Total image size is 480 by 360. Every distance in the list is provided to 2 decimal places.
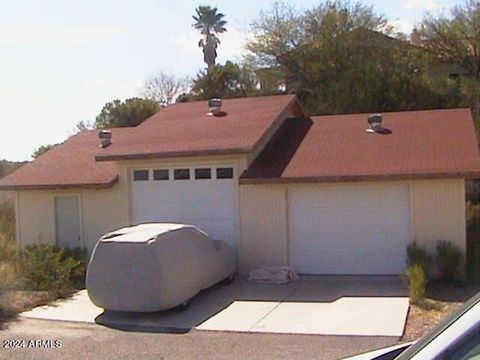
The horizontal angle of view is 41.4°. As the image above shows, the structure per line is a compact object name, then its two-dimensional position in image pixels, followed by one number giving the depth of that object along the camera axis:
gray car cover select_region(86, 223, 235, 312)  11.23
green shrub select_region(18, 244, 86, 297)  13.84
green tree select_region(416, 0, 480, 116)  29.91
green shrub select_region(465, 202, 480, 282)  14.29
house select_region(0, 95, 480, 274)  14.32
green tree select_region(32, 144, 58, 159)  34.85
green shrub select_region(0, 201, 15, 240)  19.69
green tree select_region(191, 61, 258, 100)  34.38
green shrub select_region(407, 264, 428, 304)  11.70
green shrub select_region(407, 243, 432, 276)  13.47
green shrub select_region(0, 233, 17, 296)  12.31
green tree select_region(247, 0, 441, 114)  27.81
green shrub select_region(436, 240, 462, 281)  13.53
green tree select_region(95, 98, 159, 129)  36.64
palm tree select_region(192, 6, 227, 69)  56.34
